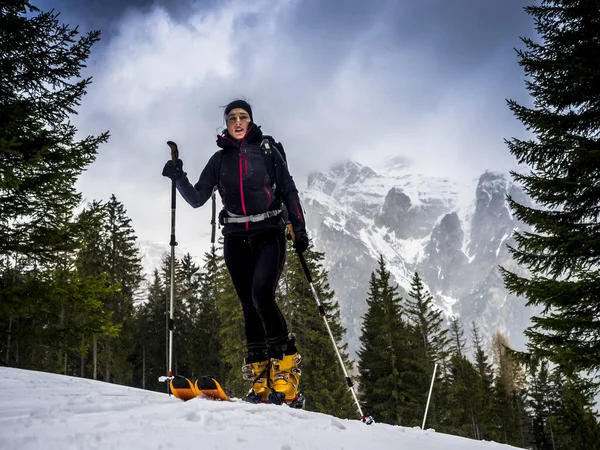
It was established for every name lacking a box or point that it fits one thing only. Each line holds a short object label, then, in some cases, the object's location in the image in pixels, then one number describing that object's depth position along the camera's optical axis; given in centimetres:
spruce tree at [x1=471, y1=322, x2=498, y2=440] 4103
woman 457
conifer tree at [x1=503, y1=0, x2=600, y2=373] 919
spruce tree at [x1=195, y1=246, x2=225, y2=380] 3738
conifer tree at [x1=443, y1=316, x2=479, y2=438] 3387
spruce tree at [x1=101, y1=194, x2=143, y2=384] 2927
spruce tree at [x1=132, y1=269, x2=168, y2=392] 3903
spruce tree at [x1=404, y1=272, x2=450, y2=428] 2775
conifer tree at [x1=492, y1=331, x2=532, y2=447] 4600
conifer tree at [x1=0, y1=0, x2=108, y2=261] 966
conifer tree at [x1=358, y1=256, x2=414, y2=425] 2734
